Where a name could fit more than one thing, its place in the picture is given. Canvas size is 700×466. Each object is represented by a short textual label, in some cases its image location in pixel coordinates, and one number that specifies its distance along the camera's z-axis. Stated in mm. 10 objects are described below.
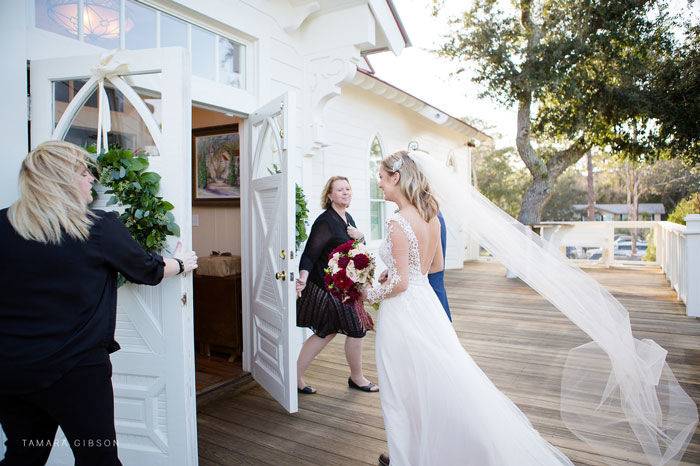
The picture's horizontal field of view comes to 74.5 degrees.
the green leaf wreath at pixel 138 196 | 2650
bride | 2330
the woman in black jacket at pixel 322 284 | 3807
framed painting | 5547
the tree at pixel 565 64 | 10102
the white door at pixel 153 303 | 2725
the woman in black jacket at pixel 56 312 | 1643
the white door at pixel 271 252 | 3543
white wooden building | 2730
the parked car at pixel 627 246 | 38038
